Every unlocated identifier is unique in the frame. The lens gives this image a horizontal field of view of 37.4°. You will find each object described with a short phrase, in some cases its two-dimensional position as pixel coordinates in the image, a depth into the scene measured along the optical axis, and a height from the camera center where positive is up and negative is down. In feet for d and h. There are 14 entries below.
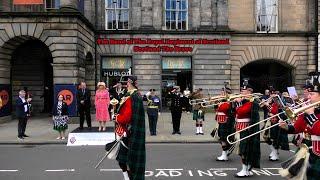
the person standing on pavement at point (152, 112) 60.03 -4.81
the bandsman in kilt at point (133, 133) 26.18 -3.31
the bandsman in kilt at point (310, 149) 21.18 -3.37
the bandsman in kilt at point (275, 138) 41.83 -5.82
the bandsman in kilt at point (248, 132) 33.81 -4.24
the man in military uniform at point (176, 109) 61.77 -4.60
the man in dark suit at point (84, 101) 63.19 -3.62
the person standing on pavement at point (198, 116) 61.31 -5.44
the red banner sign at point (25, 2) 76.64 +11.84
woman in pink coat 60.13 -3.89
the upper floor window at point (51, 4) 95.51 +14.31
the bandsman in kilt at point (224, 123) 40.34 -4.25
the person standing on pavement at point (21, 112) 57.21 -4.54
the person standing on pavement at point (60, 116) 55.93 -4.91
